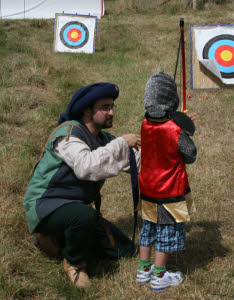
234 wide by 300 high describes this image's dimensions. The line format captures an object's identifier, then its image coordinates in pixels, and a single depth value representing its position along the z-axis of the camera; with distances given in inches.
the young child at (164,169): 88.2
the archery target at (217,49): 284.3
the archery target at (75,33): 416.5
